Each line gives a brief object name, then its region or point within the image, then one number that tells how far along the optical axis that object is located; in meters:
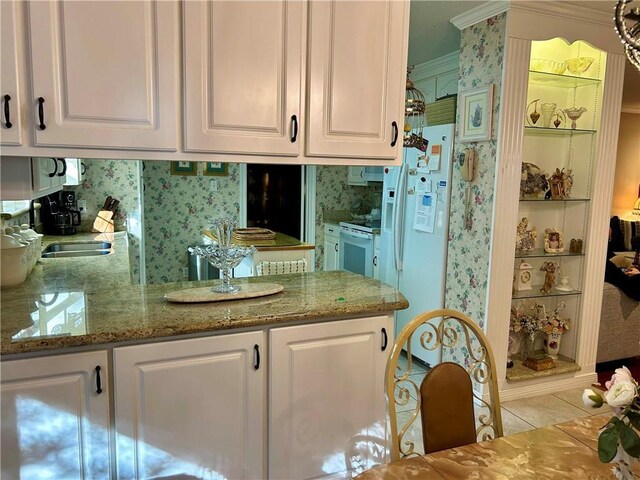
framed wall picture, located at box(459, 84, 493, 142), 2.97
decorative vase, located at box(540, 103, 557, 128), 3.23
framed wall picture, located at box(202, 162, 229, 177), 5.25
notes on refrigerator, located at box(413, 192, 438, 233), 3.51
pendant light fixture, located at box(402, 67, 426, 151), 2.65
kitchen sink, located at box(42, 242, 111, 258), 3.22
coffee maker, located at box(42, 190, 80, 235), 3.79
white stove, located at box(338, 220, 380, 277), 4.33
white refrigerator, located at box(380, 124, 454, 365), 3.42
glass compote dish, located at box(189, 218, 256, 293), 1.97
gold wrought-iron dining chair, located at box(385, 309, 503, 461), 1.34
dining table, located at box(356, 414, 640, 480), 1.12
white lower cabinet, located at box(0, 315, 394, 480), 1.50
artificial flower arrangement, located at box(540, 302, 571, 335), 3.34
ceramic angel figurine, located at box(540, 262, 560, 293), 3.33
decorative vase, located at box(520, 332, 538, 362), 3.43
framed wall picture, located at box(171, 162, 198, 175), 5.12
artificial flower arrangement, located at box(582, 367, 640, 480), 0.88
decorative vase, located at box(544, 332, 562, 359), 3.37
